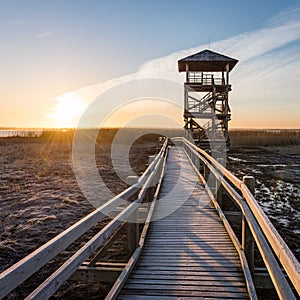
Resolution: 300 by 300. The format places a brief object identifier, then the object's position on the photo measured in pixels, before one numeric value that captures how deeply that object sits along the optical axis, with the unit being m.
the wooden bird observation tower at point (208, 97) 24.17
